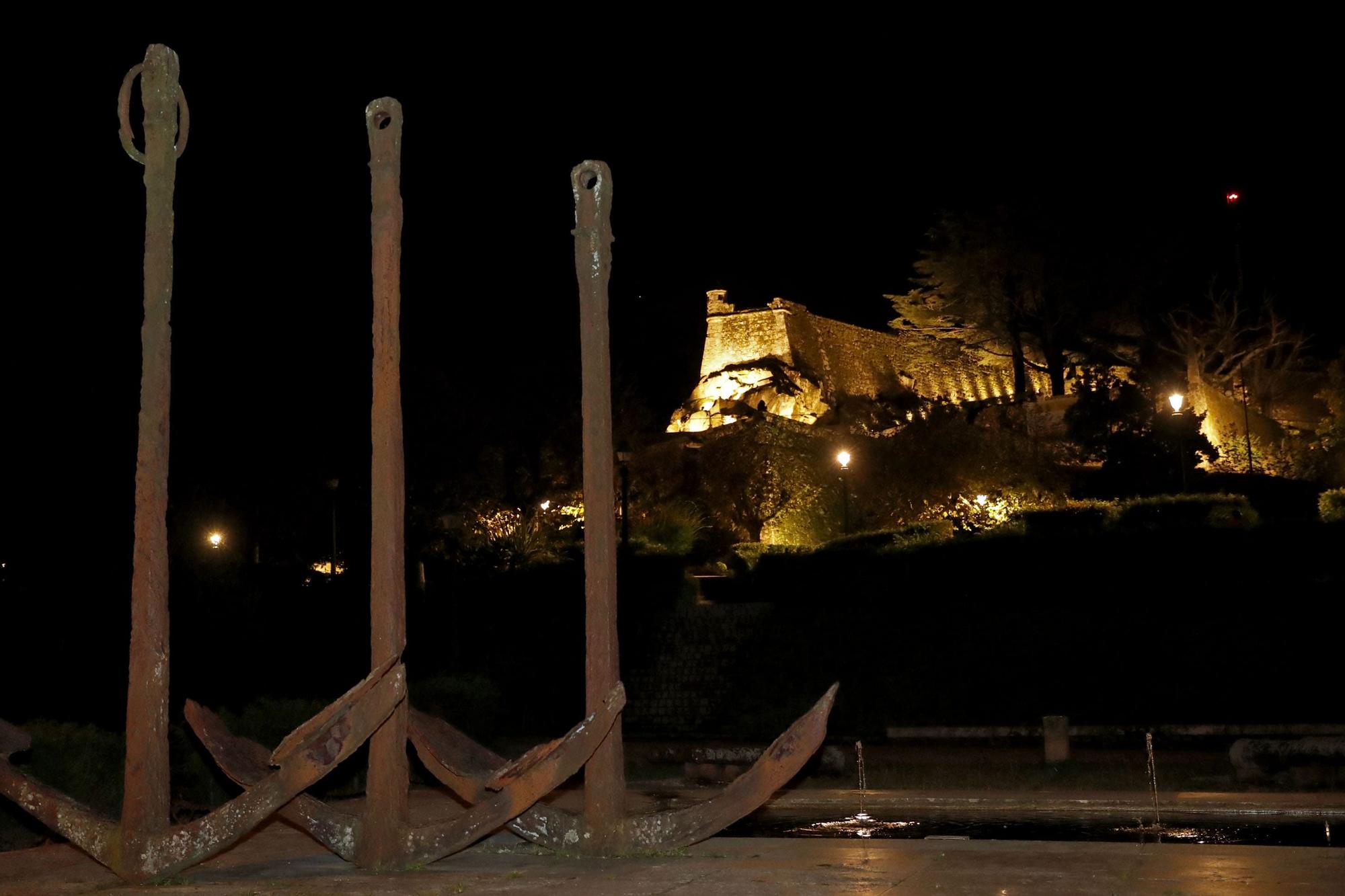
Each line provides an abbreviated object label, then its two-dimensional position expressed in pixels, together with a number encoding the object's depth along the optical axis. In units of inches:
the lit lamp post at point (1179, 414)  1615.4
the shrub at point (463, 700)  722.2
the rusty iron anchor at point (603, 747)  335.0
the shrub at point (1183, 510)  1336.1
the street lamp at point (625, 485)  1077.5
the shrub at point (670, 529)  1621.6
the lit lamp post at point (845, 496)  1460.4
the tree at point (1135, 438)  1824.6
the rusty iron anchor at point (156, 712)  301.3
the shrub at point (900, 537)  1291.8
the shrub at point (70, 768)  438.6
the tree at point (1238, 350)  2253.9
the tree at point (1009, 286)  2500.0
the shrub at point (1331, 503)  1296.8
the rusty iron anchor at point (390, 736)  318.7
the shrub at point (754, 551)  1369.5
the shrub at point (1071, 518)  1387.8
